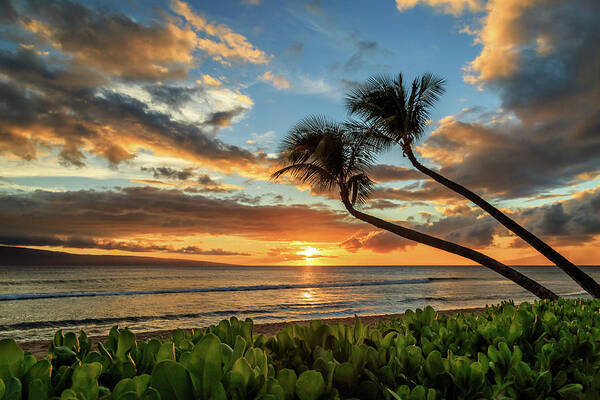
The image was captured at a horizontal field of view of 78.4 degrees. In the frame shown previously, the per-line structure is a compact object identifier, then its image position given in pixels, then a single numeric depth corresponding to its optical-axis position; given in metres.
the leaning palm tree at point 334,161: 11.93
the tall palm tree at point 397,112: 11.53
